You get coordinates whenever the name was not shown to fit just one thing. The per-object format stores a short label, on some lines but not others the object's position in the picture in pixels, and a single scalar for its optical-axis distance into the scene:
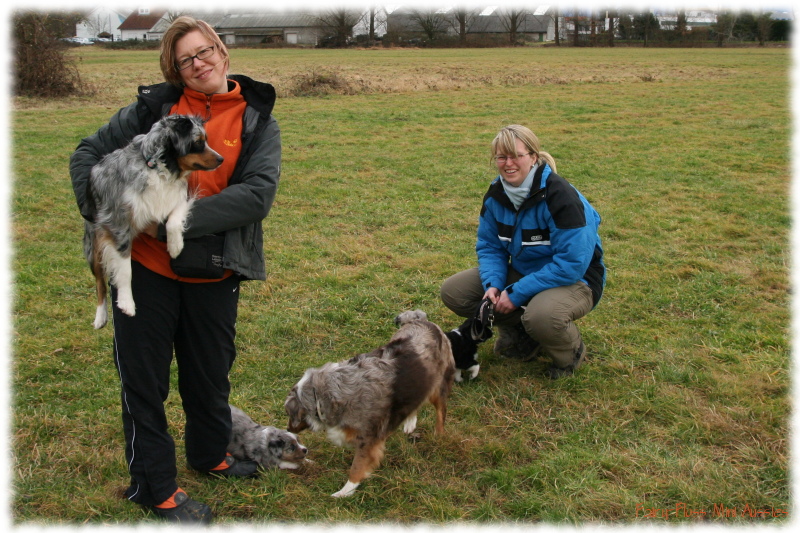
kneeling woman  4.58
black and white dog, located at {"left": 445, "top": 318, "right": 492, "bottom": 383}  4.75
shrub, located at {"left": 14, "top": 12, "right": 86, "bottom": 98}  18.55
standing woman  3.01
